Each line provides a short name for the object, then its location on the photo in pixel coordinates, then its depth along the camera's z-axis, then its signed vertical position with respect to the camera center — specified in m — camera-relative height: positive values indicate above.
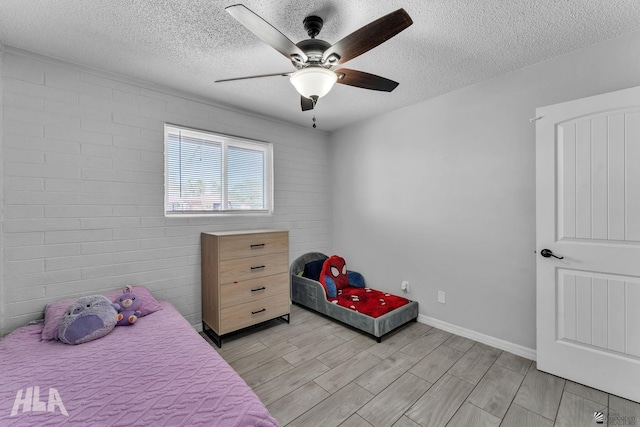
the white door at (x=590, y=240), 1.74 -0.23
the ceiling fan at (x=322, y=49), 1.23 +0.85
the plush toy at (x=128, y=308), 1.97 -0.72
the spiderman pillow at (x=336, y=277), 3.17 -0.85
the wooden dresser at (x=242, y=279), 2.53 -0.68
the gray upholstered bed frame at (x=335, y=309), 2.58 -1.07
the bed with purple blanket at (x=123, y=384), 1.09 -0.82
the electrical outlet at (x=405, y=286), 3.12 -0.89
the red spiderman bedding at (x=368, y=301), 2.74 -1.02
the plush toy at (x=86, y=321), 1.71 -0.71
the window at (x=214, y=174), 2.71 +0.42
